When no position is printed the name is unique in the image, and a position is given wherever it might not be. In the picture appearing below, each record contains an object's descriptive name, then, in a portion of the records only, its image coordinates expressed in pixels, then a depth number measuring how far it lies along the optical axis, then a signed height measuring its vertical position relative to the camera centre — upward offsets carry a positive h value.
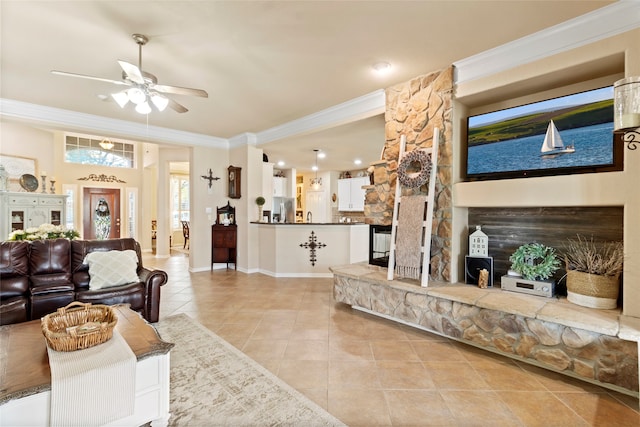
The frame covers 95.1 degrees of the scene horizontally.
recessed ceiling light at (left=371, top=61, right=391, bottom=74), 3.04 +1.54
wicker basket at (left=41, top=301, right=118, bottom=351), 1.59 -0.69
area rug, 1.75 -1.24
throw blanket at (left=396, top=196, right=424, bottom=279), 3.09 -0.26
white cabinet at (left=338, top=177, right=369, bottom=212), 8.59 +0.54
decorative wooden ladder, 2.99 -0.11
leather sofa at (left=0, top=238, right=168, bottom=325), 2.80 -0.74
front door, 8.20 -0.04
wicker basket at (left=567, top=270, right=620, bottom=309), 2.25 -0.61
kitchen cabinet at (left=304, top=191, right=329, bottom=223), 9.33 +0.20
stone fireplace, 2.07 -0.75
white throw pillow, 3.13 -0.63
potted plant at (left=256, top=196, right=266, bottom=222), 5.96 +0.22
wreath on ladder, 3.11 +0.47
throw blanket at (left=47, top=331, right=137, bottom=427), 1.36 -0.84
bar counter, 5.50 -0.67
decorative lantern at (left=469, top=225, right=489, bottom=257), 3.05 -0.33
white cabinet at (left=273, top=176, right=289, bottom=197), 8.66 +0.77
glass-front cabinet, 5.40 +0.02
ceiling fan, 2.48 +1.09
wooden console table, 6.18 -0.64
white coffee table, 1.31 -0.81
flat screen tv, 2.38 +0.68
